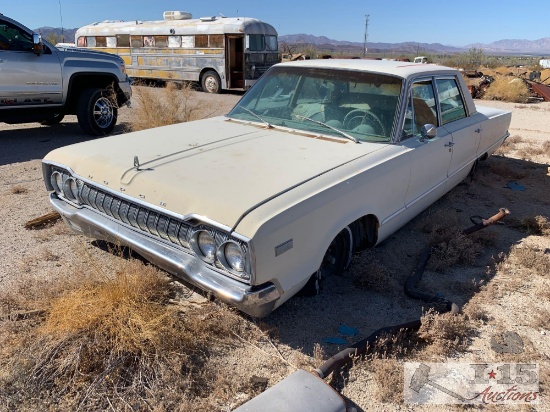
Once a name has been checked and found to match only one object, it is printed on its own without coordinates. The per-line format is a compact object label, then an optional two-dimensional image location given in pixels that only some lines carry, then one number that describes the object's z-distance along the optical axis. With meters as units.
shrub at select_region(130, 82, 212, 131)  8.54
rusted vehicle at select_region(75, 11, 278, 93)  17.03
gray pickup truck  7.58
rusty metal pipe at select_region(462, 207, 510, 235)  4.48
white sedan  2.63
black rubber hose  3.40
